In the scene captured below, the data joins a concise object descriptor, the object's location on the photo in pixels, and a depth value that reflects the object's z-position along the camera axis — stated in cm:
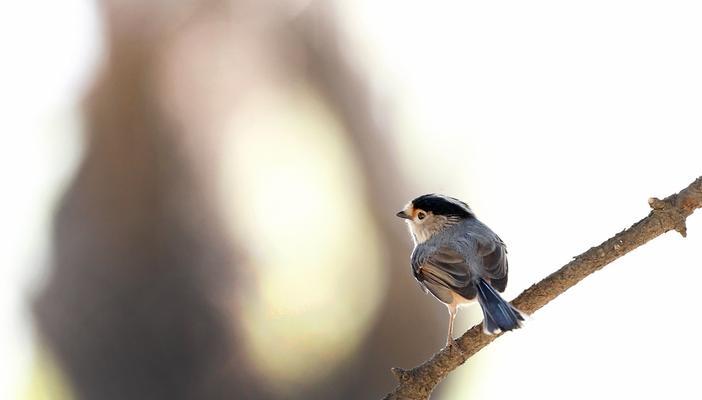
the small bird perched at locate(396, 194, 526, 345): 834
